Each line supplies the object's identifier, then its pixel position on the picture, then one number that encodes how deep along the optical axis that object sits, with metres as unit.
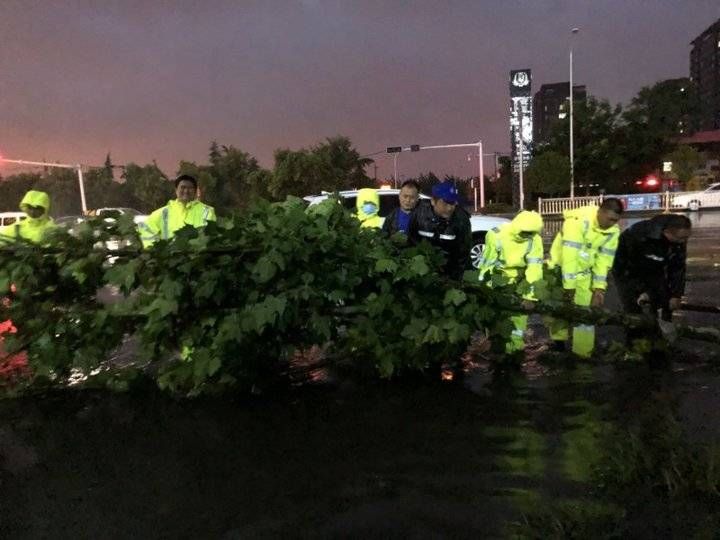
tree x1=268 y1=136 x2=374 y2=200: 45.16
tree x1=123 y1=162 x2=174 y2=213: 48.75
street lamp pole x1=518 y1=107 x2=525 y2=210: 36.88
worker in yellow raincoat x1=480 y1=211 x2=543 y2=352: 5.43
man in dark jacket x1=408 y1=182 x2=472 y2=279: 5.30
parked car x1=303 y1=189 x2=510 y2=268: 12.02
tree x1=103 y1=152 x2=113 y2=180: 58.88
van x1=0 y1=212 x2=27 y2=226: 21.12
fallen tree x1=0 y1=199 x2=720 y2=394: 4.41
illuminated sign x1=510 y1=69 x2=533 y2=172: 41.81
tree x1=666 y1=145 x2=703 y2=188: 44.28
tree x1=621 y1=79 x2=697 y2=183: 45.28
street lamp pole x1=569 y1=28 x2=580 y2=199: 39.94
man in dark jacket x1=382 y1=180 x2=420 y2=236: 5.85
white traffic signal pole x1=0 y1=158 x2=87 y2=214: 29.72
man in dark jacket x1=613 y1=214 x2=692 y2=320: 5.10
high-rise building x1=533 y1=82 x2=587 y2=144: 179.45
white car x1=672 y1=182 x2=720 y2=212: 37.03
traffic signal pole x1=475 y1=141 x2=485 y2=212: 42.88
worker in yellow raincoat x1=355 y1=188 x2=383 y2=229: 7.13
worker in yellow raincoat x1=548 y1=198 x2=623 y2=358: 5.55
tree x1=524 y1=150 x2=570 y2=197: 39.53
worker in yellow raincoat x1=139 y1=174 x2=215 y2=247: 5.35
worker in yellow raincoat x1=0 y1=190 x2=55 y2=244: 5.66
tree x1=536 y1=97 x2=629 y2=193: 44.06
